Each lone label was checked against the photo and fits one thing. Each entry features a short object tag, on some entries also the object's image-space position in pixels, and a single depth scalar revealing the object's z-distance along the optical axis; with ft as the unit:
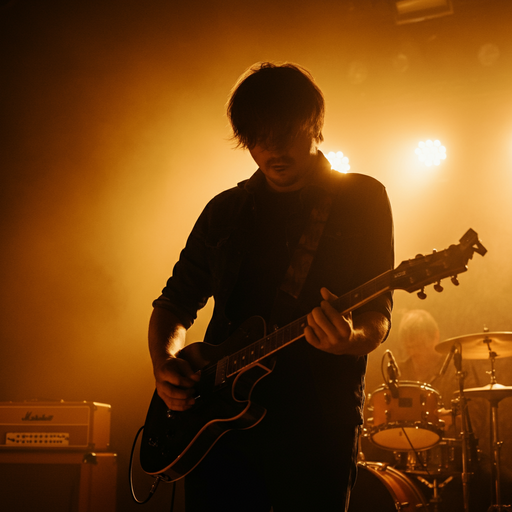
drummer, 18.02
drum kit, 12.50
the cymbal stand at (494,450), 12.82
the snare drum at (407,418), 13.42
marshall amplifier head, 12.23
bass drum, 11.64
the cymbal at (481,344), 13.71
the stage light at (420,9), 17.53
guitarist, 4.73
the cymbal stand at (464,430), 12.74
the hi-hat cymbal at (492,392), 13.75
